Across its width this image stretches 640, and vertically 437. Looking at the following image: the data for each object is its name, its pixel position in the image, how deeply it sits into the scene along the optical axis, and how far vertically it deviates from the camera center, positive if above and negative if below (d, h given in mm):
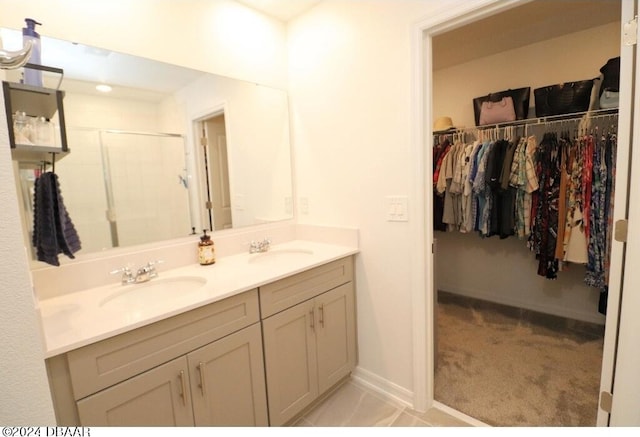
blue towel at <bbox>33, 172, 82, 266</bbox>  1186 -97
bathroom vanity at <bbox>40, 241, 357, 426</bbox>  952 -590
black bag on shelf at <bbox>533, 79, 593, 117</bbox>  2180 +561
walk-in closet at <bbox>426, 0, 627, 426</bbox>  1896 -270
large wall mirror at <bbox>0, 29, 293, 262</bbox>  1325 +217
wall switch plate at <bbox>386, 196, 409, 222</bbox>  1631 -144
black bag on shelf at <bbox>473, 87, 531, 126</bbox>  2494 +630
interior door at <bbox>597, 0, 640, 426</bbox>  1070 -54
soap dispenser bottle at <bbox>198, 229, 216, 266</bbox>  1647 -329
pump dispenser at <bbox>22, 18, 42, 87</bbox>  1078 +506
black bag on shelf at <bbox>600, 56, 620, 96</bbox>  1922 +612
